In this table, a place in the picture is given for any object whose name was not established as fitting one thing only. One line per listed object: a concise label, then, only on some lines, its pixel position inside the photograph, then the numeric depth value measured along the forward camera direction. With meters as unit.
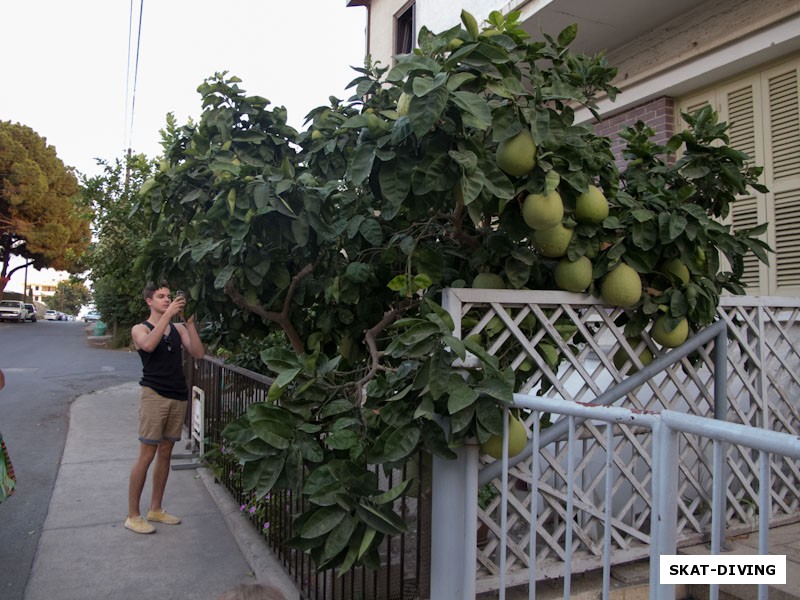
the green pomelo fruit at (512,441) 2.37
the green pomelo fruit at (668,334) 2.87
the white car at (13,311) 40.66
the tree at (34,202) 33.03
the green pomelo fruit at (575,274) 2.72
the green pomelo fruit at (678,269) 2.78
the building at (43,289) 109.31
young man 4.71
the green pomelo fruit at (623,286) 2.71
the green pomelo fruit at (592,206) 2.63
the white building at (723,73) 4.96
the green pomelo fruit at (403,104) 2.35
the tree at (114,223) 9.93
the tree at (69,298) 85.12
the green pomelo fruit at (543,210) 2.45
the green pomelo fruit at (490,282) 2.83
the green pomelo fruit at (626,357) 3.01
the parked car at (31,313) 45.58
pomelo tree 2.29
